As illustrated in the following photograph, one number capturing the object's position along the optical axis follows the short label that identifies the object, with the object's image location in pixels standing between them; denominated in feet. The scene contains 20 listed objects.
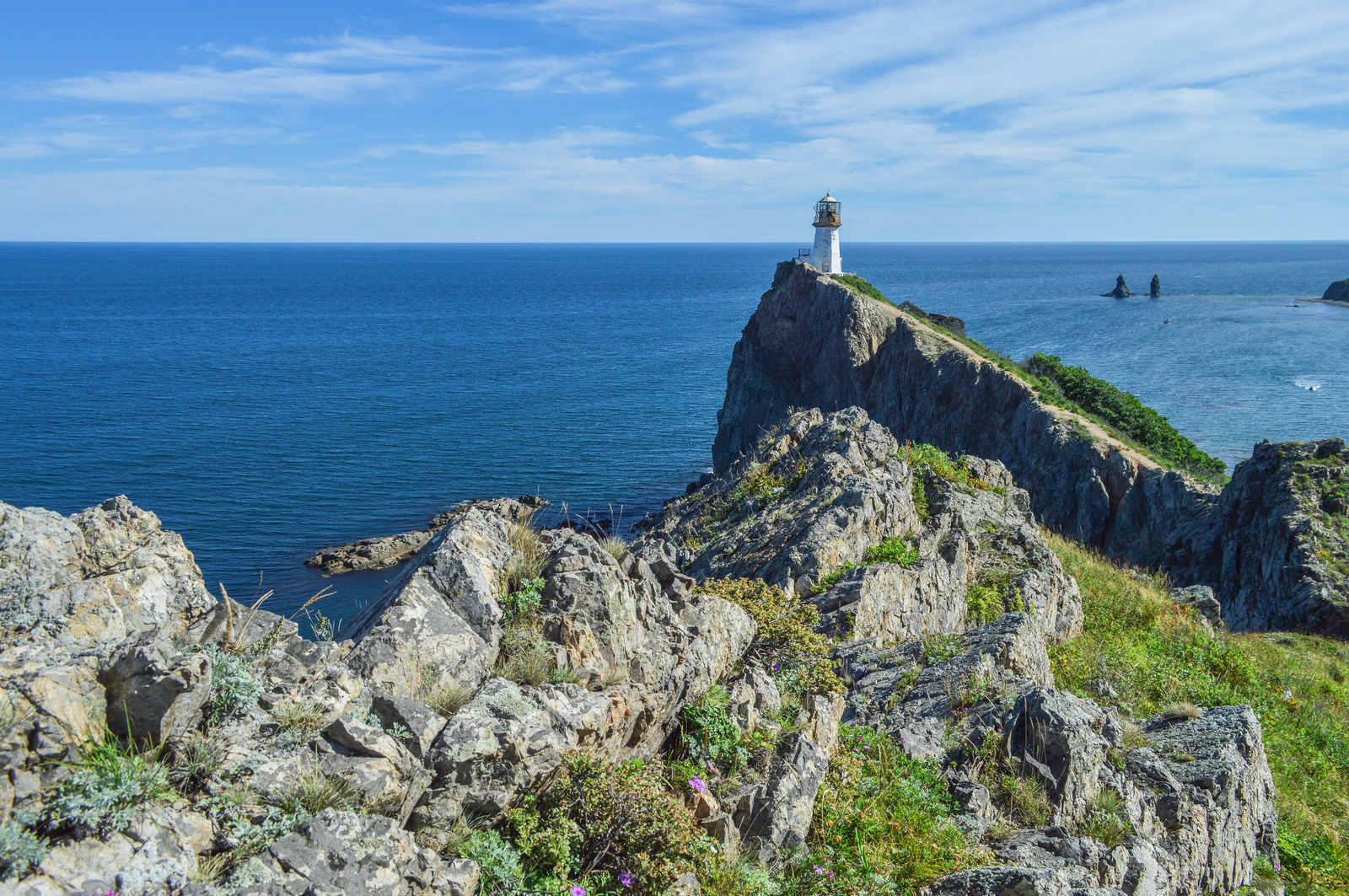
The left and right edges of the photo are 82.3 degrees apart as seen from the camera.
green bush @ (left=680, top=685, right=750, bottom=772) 23.07
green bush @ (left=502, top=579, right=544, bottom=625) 22.82
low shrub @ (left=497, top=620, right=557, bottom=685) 20.90
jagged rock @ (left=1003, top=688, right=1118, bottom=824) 25.30
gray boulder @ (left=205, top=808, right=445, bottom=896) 13.80
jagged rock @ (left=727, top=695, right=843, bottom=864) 21.07
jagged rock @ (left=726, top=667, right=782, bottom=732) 24.56
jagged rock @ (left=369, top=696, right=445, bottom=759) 17.67
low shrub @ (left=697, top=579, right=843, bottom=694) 27.94
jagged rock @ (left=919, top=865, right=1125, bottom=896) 19.94
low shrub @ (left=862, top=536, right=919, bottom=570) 45.65
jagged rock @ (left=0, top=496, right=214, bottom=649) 17.17
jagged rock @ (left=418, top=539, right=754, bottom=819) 17.98
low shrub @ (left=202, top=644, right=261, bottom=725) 16.26
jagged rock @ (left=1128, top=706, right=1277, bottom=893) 27.07
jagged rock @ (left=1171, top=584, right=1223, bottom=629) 63.90
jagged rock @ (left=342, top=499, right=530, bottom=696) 19.79
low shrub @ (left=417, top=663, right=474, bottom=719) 19.12
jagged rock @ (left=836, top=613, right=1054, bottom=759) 28.84
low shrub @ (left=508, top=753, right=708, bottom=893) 17.47
